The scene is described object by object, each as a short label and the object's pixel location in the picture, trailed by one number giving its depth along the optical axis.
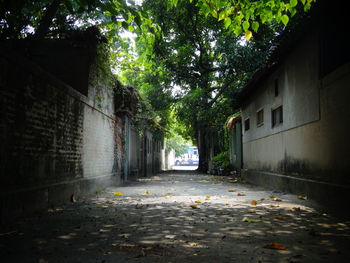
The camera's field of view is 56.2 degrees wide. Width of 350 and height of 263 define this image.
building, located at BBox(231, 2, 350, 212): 6.46
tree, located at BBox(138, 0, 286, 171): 15.03
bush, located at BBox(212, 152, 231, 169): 22.05
